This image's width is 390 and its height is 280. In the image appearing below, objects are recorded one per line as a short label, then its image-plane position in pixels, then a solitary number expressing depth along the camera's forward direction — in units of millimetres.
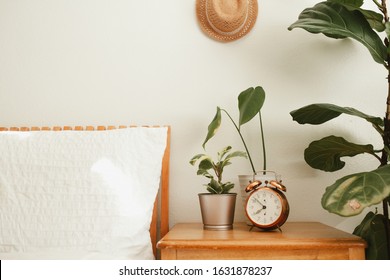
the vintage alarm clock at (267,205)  1337
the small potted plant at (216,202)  1390
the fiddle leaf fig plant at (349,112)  1287
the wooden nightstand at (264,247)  1157
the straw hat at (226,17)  1681
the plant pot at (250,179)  1455
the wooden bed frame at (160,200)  1611
